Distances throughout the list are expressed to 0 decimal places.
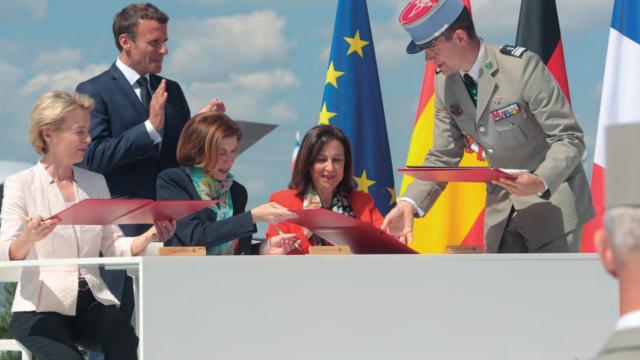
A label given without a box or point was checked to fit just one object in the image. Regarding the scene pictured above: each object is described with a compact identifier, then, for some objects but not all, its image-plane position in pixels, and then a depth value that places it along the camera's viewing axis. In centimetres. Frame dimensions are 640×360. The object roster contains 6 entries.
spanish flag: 1383
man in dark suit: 834
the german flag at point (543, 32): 1469
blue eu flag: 1409
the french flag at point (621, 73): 1399
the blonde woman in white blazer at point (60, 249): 694
